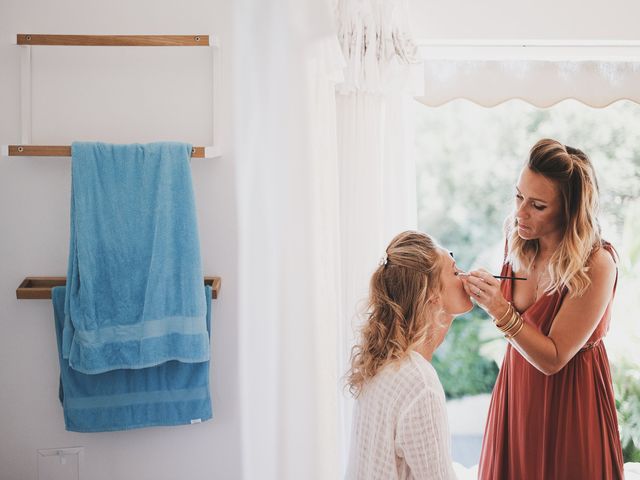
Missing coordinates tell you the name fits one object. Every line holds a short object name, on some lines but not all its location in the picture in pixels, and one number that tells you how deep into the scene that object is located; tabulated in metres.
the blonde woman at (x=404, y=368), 1.15
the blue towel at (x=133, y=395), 1.76
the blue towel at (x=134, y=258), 1.71
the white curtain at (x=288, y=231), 1.23
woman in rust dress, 1.45
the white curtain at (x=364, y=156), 1.77
